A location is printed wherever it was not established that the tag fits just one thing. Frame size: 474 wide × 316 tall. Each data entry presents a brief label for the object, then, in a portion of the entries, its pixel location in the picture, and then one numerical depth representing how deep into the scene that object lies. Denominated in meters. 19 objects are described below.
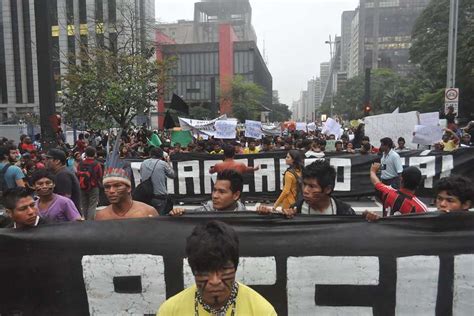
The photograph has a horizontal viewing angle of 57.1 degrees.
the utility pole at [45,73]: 8.13
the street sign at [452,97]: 13.24
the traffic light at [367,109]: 23.40
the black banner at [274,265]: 3.03
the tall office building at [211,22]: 107.06
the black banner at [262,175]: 9.45
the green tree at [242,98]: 62.30
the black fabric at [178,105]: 13.27
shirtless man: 3.53
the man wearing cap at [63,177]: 5.12
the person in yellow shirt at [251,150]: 10.45
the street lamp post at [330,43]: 55.06
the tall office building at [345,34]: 175.12
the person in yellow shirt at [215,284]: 1.69
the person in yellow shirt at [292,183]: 5.08
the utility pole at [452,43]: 15.54
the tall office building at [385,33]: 119.88
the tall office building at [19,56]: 50.53
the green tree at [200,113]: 58.07
